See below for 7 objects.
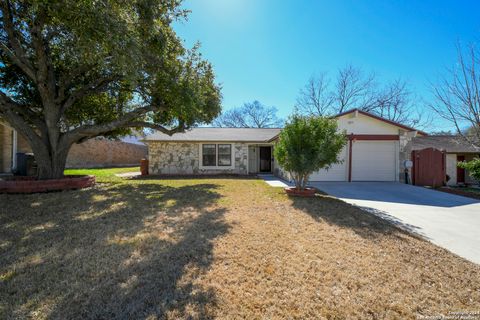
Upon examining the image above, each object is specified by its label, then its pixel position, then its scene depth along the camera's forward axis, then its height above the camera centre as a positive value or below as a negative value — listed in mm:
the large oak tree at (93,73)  5508 +3277
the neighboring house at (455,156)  13739 +506
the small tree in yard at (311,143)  7211 +675
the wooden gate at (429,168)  11305 -231
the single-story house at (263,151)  11555 +745
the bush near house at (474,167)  9283 -141
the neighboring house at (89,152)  14656 +877
